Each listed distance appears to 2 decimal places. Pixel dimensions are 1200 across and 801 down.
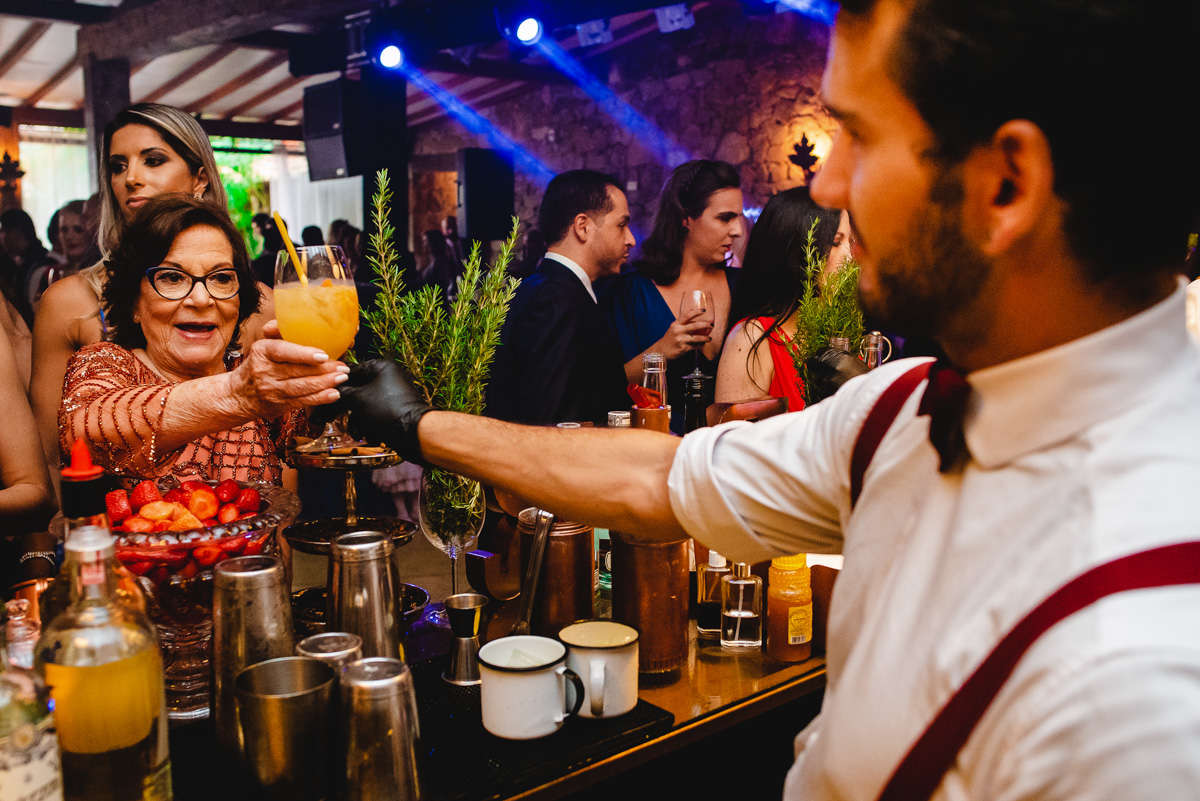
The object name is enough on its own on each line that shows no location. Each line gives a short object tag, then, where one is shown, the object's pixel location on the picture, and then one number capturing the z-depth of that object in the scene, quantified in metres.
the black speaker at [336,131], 7.82
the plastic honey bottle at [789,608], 1.62
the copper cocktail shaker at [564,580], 1.59
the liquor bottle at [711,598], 1.73
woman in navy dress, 4.02
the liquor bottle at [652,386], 1.88
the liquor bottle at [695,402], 2.06
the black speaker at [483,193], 10.41
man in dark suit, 3.66
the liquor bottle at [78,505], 1.01
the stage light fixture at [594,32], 9.86
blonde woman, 2.51
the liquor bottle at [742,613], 1.69
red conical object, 1.01
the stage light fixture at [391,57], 7.42
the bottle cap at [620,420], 1.74
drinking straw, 1.61
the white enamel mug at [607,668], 1.33
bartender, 0.67
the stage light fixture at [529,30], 6.51
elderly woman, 1.77
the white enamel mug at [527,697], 1.28
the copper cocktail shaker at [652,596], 1.53
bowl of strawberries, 1.33
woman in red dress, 3.01
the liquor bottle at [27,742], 0.86
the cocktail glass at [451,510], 1.65
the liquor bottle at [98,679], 0.98
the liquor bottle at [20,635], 1.18
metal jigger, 1.46
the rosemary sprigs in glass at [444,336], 1.68
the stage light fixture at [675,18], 9.09
